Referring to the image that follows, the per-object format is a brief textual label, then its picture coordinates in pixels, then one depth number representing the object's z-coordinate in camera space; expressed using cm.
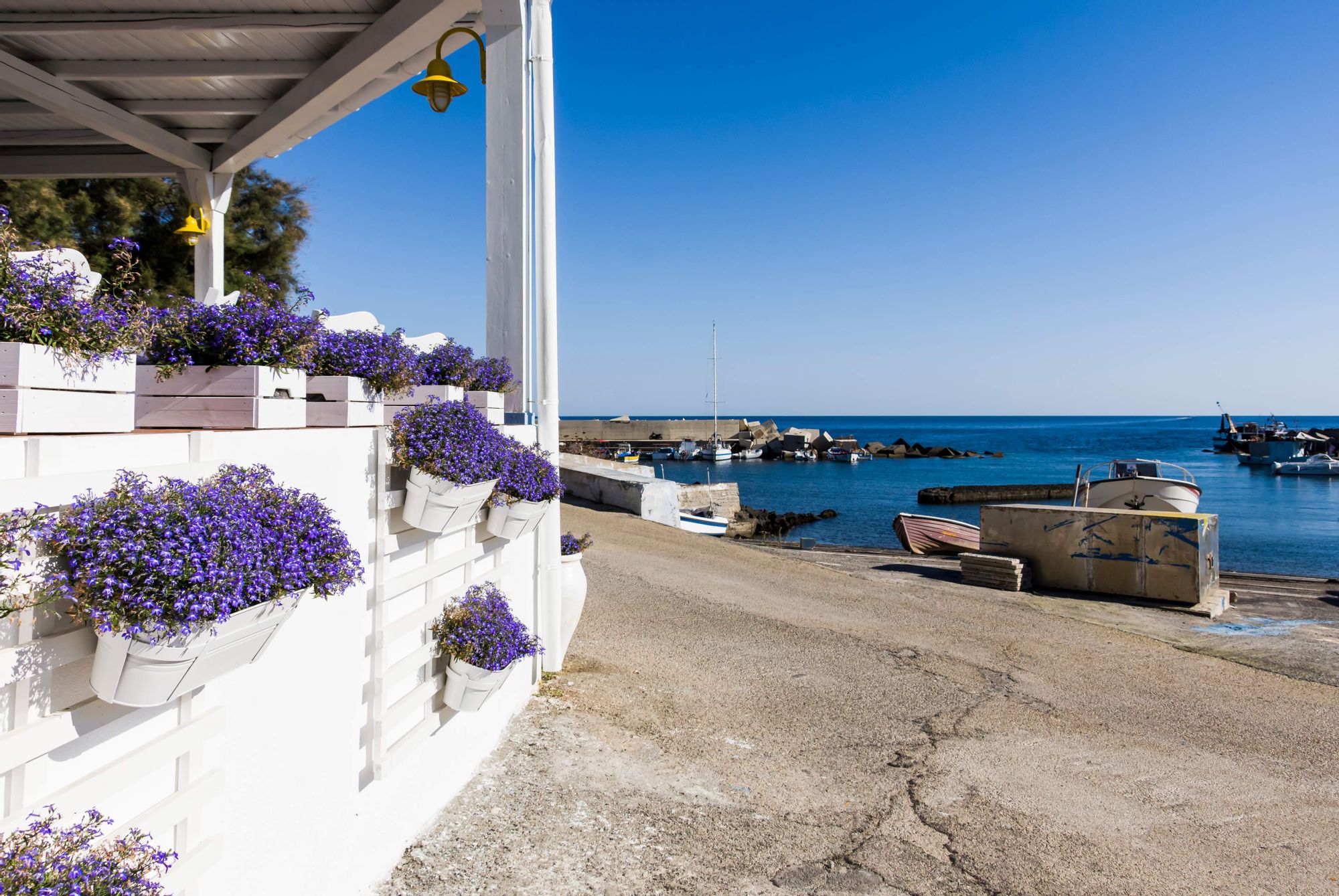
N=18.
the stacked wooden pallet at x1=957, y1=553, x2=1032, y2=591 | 1127
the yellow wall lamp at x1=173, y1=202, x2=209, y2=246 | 662
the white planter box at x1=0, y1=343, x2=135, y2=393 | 173
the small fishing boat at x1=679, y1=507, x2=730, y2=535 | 2144
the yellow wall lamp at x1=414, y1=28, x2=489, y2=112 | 462
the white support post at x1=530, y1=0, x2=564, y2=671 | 577
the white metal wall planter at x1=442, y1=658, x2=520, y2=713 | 389
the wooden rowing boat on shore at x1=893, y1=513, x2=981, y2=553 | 1850
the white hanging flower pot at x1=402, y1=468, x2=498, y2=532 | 332
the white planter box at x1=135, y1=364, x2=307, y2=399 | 256
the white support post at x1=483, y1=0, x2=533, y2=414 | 516
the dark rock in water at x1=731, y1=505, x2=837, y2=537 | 2758
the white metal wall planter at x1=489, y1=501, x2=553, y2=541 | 432
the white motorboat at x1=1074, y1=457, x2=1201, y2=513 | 1595
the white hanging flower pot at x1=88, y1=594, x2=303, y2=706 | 176
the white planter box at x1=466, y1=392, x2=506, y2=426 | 431
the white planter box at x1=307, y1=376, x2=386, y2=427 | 316
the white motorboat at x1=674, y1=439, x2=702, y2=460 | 7038
